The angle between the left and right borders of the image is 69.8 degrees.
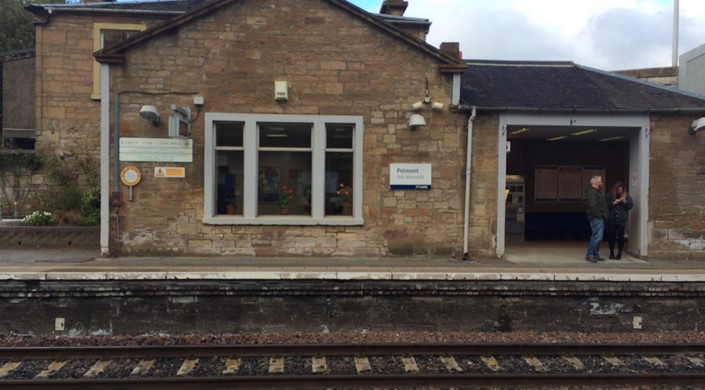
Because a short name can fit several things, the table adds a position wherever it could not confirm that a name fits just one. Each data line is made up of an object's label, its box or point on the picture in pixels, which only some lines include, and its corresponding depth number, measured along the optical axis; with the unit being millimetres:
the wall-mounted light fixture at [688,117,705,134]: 10680
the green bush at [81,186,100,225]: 13020
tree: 31203
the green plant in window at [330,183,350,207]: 11375
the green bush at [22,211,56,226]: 12680
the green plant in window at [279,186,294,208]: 11406
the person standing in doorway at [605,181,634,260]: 11008
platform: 8242
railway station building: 10727
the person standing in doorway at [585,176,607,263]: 10766
